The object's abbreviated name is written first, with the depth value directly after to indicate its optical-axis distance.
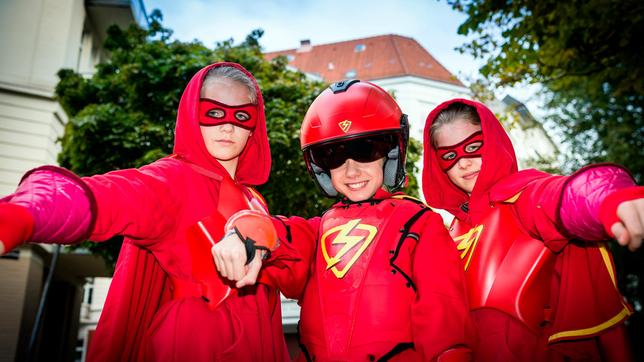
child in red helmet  2.13
